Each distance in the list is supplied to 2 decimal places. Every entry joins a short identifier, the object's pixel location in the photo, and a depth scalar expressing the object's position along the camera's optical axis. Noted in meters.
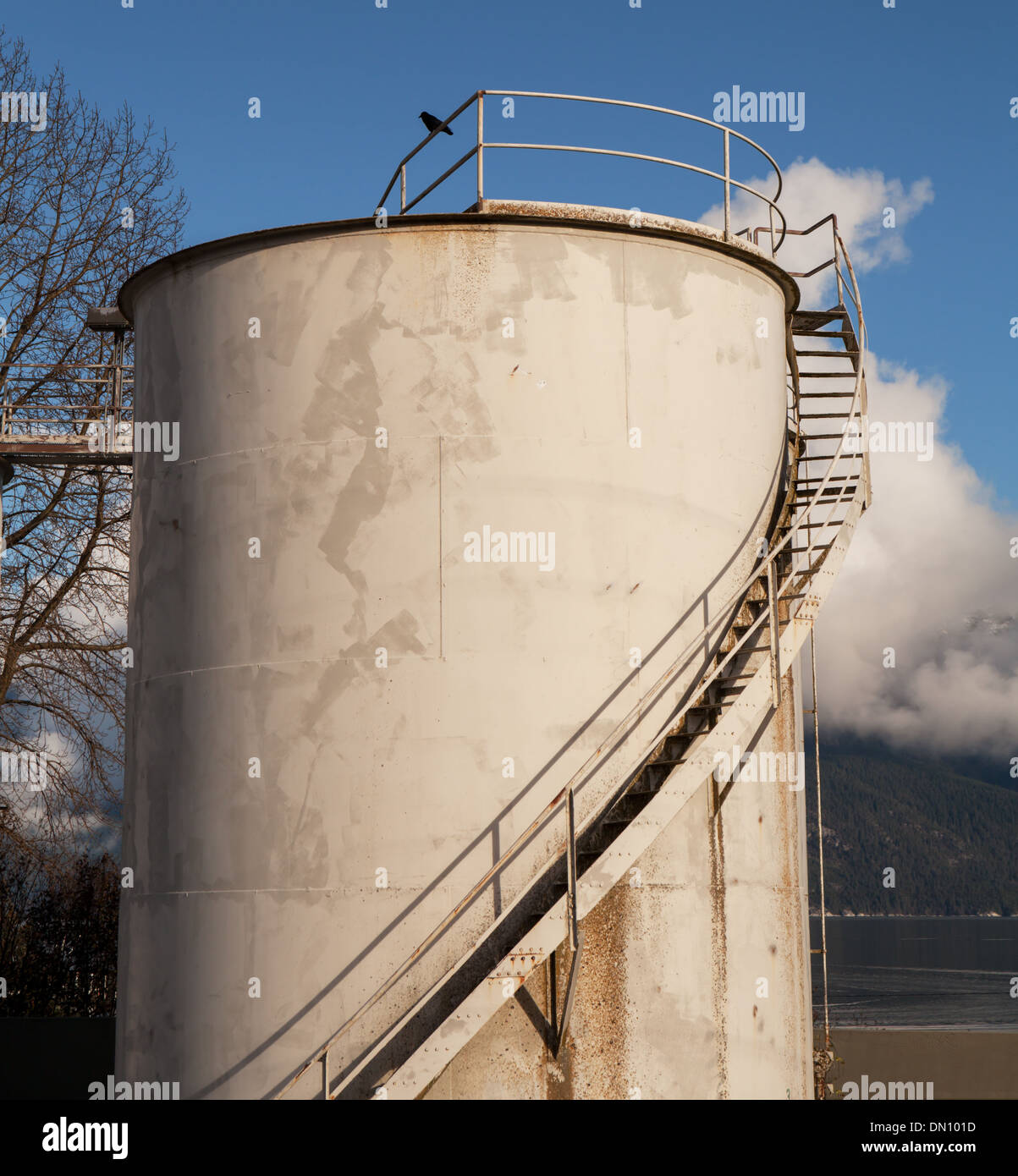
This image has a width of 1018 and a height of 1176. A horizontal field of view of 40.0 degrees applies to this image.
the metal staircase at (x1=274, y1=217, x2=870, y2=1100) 11.00
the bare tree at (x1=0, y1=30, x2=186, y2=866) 26.73
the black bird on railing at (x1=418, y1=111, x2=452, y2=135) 14.15
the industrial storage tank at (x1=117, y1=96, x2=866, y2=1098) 11.66
